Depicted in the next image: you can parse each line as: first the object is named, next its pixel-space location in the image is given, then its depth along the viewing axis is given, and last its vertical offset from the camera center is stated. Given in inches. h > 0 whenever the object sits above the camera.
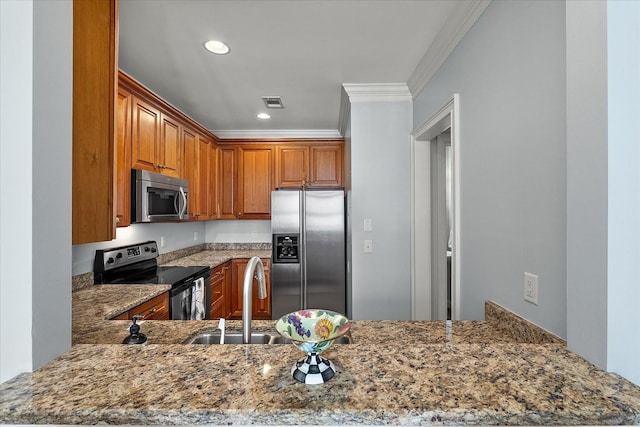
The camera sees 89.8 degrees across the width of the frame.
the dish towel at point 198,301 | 106.9 -30.0
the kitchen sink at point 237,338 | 55.1 -22.0
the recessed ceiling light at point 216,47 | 81.5 +43.3
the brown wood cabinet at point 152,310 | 73.7 -24.1
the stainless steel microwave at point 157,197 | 99.6 +5.5
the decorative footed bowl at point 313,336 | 27.4 -11.1
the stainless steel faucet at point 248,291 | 46.6 -11.5
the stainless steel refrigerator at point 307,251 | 144.7 -17.0
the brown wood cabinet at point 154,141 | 100.6 +25.3
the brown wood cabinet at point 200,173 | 138.5 +18.7
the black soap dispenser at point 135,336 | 46.3 -17.9
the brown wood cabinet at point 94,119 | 48.8 +15.1
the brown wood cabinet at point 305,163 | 169.8 +26.5
